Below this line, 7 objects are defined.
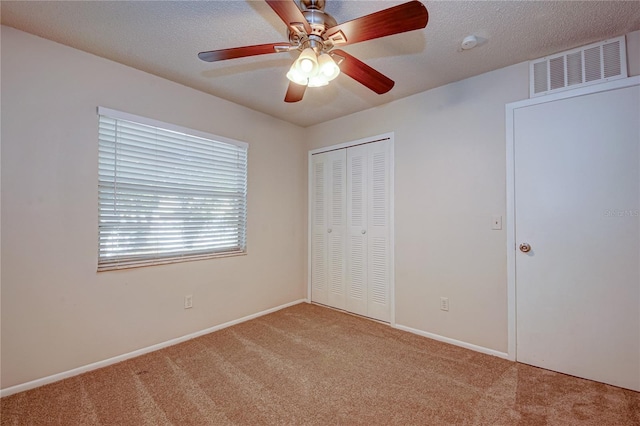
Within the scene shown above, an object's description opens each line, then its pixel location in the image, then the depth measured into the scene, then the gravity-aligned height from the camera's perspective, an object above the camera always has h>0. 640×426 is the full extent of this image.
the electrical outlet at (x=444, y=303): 2.71 -0.84
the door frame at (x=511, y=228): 2.35 -0.10
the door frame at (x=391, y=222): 3.09 -0.07
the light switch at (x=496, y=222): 2.44 -0.06
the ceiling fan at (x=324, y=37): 1.27 +0.90
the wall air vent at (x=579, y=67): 2.00 +1.10
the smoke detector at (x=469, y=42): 2.00 +1.23
